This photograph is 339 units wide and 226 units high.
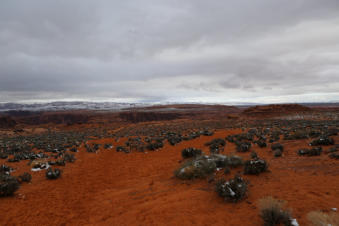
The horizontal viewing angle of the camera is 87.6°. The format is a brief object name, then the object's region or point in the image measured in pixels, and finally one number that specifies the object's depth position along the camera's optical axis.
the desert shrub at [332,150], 7.80
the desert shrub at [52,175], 8.14
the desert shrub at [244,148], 10.31
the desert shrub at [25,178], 7.71
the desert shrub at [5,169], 9.26
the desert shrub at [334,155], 7.02
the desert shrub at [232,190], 4.74
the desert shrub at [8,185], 6.09
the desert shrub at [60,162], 10.47
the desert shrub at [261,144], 10.83
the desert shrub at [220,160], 7.52
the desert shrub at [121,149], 14.30
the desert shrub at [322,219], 3.15
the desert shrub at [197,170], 6.80
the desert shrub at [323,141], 9.25
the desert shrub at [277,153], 8.55
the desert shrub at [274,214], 3.55
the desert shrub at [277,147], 9.45
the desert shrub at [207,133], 18.15
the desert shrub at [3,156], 12.82
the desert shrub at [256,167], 6.38
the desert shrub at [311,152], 7.86
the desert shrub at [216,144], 11.34
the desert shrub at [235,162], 7.43
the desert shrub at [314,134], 11.86
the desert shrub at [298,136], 11.85
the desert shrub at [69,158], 11.38
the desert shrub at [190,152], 10.49
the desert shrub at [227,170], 6.63
